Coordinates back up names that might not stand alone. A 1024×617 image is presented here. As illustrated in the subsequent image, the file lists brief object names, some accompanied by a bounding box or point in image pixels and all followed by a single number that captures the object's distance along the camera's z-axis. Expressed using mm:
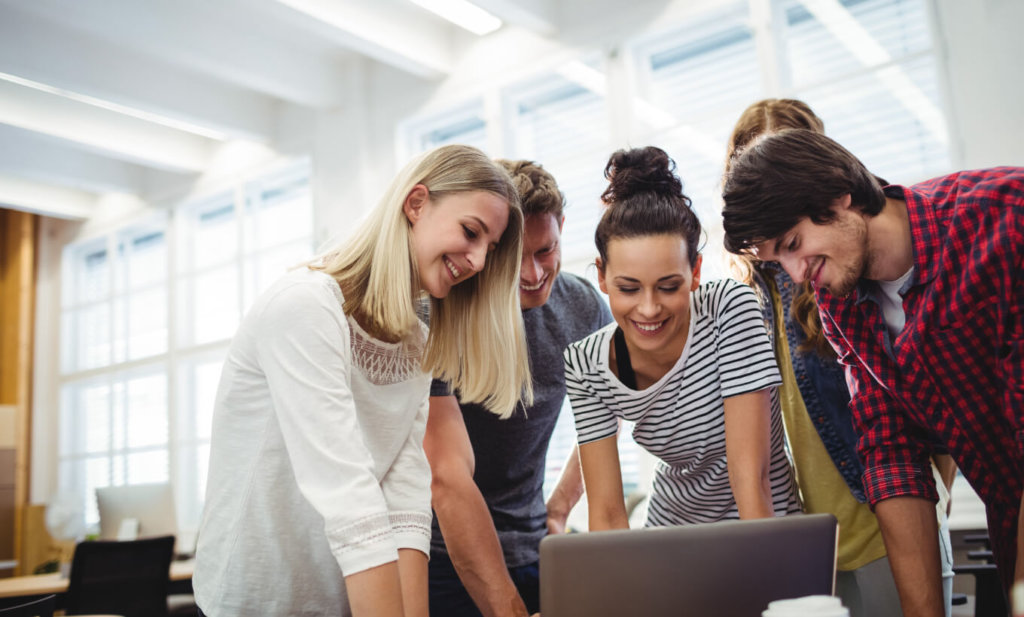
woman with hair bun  1535
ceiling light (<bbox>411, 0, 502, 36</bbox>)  5113
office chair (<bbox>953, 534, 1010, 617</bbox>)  2336
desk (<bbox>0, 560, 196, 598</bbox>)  4082
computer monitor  4793
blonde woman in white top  1162
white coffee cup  807
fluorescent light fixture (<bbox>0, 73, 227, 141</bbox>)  5688
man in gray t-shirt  1669
